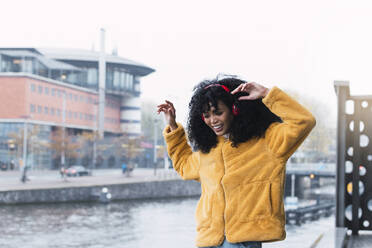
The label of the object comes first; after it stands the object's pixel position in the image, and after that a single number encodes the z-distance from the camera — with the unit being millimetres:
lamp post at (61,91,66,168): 25688
